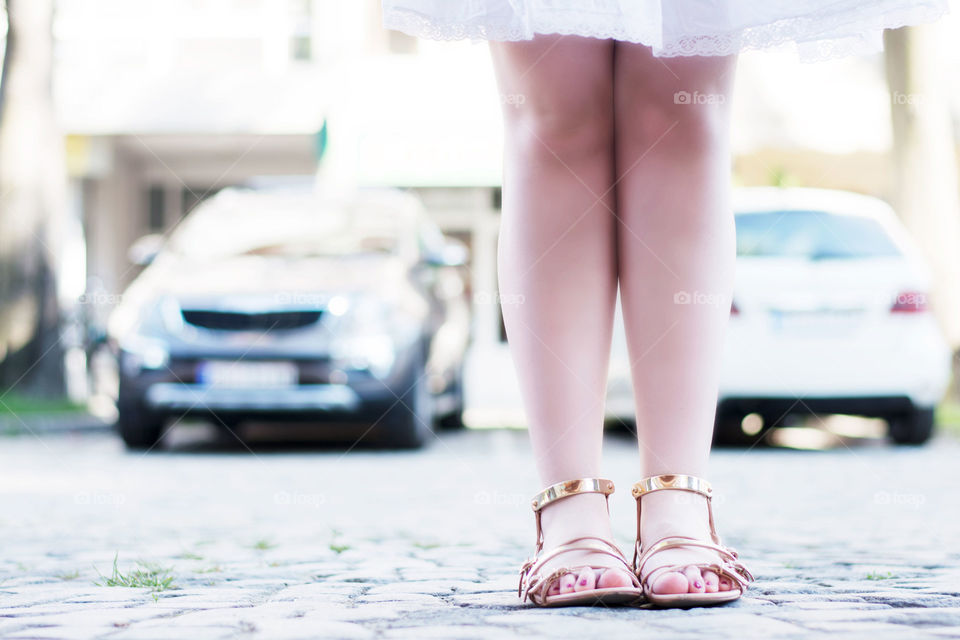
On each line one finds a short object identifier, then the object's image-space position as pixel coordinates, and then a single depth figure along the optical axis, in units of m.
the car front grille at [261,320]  6.36
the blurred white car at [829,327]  6.54
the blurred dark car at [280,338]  6.35
